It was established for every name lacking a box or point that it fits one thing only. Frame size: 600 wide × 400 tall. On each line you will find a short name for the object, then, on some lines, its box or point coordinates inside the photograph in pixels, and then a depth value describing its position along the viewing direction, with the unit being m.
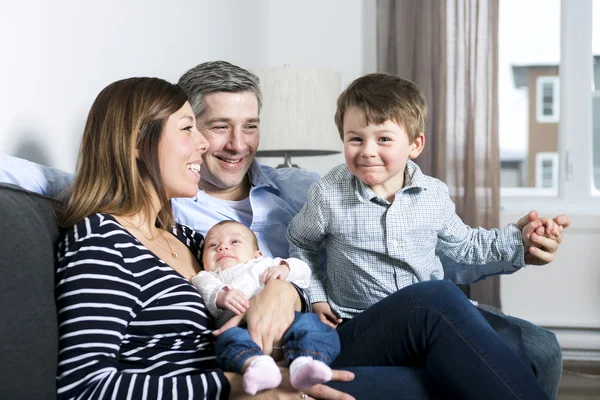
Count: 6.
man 2.06
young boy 1.78
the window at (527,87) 4.09
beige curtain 3.89
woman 1.17
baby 1.21
